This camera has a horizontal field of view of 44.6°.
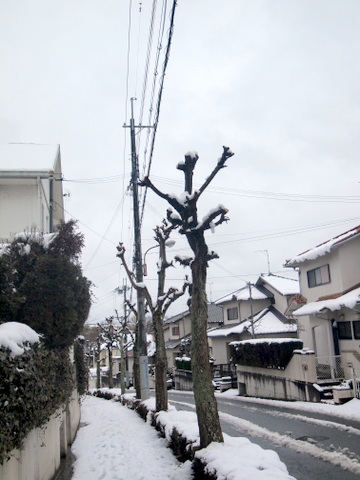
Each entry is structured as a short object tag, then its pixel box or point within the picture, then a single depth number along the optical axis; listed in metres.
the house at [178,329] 45.83
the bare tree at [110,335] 37.66
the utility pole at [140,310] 16.89
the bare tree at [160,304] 13.66
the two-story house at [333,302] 19.14
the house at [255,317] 31.62
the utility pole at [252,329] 30.26
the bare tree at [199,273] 7.53
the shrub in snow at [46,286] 8.38
